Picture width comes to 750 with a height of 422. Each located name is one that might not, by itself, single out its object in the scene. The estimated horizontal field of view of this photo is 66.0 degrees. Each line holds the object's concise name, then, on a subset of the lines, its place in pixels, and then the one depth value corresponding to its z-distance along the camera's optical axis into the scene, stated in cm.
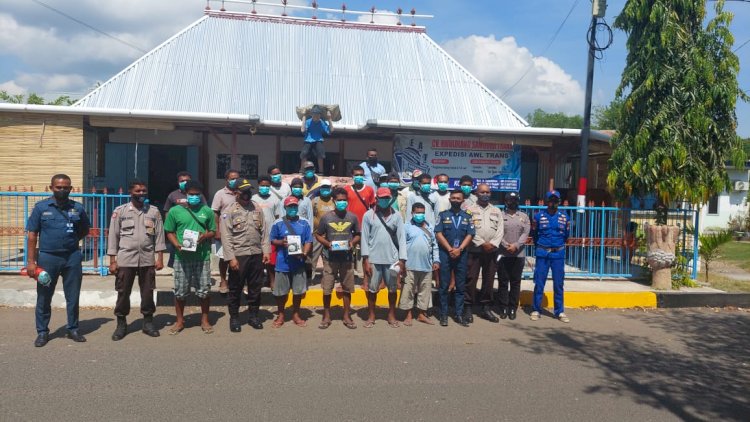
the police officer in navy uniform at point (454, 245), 767
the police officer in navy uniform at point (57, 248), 632
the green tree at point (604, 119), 4659
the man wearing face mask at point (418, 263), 755
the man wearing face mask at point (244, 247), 707
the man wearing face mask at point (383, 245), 744
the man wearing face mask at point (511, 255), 805
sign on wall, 1212
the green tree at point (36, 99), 3994
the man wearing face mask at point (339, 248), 736
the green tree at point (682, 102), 952
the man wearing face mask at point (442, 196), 854
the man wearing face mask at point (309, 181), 879
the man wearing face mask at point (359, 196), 865
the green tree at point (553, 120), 5731
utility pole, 1082
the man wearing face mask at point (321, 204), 823
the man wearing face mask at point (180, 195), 804
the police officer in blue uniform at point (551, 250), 812
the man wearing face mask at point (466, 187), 838
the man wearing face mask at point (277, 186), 850
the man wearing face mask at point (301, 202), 780
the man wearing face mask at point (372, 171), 964
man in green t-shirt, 685
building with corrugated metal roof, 1088
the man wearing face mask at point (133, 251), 675
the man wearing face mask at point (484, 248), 791
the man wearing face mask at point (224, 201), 812
